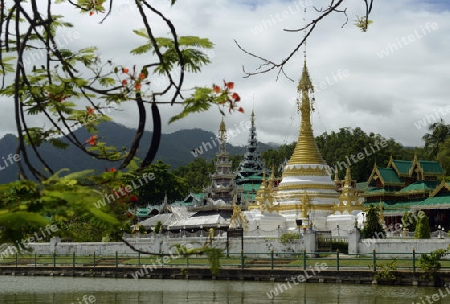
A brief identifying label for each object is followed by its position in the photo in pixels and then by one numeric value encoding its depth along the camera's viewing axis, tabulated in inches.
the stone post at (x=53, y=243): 1461.6
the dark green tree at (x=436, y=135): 2673.0
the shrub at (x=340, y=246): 1232.8
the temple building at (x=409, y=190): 1752.0
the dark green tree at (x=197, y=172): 3496.6
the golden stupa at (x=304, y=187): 1573.6
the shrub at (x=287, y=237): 1214.9
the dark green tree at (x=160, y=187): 2659.9
